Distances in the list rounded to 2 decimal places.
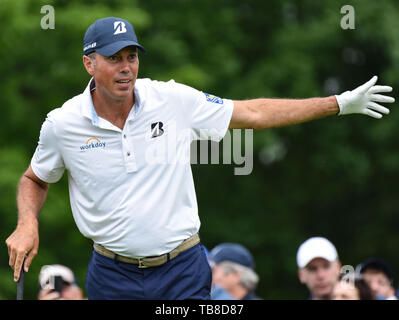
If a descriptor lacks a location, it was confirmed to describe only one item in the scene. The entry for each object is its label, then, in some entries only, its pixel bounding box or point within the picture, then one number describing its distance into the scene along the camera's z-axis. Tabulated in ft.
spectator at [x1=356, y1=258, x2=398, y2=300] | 59.00
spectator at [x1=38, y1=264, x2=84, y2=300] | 53.11
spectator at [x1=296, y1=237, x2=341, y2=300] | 52.65
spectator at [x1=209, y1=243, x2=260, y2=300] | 59.06
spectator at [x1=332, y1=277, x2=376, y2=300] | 48.21
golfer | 36.78
